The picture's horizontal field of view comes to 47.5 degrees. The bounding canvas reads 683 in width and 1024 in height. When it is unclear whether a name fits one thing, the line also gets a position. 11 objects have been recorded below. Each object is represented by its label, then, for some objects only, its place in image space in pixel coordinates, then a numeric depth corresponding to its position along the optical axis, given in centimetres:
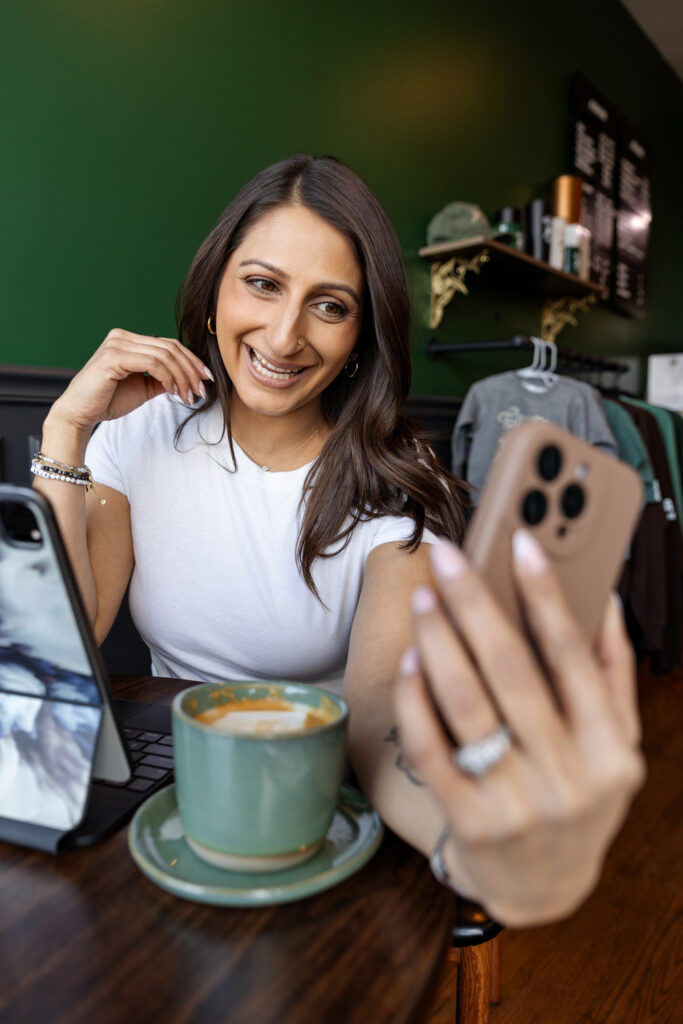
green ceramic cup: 49
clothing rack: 254
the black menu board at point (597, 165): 370
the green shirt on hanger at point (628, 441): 271
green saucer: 51
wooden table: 44
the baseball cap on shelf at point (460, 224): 267
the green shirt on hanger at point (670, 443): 302
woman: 118
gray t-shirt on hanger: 259
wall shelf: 273
